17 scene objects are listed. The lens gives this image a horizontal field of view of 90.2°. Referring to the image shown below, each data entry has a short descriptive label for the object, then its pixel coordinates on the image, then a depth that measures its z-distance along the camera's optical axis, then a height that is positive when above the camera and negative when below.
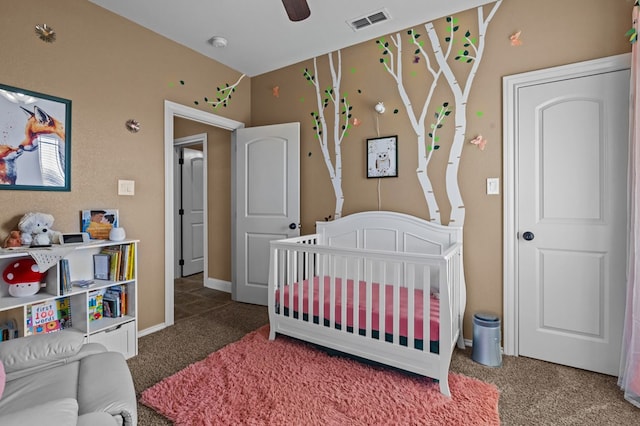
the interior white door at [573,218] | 1.99 -0.06
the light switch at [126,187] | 2.54 +0.18
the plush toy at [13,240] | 1.91 -0.18
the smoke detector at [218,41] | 2.85 +1.52
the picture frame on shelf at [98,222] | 2.31 -0.09
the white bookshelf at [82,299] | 1.87 -0.55
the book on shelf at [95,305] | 2.23 -0.68
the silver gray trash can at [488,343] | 2.15 -0.91
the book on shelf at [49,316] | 1.94 -0.68
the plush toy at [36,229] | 1.95 -0.12
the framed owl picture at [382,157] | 2.77 +0.47
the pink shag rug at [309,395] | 1.59 -1.03
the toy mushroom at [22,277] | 1.88 -0.40
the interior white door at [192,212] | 4.75 -0.04
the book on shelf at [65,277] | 2.00 -0.43
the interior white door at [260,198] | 3.28 +0.12
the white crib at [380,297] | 1.85 -0.62
